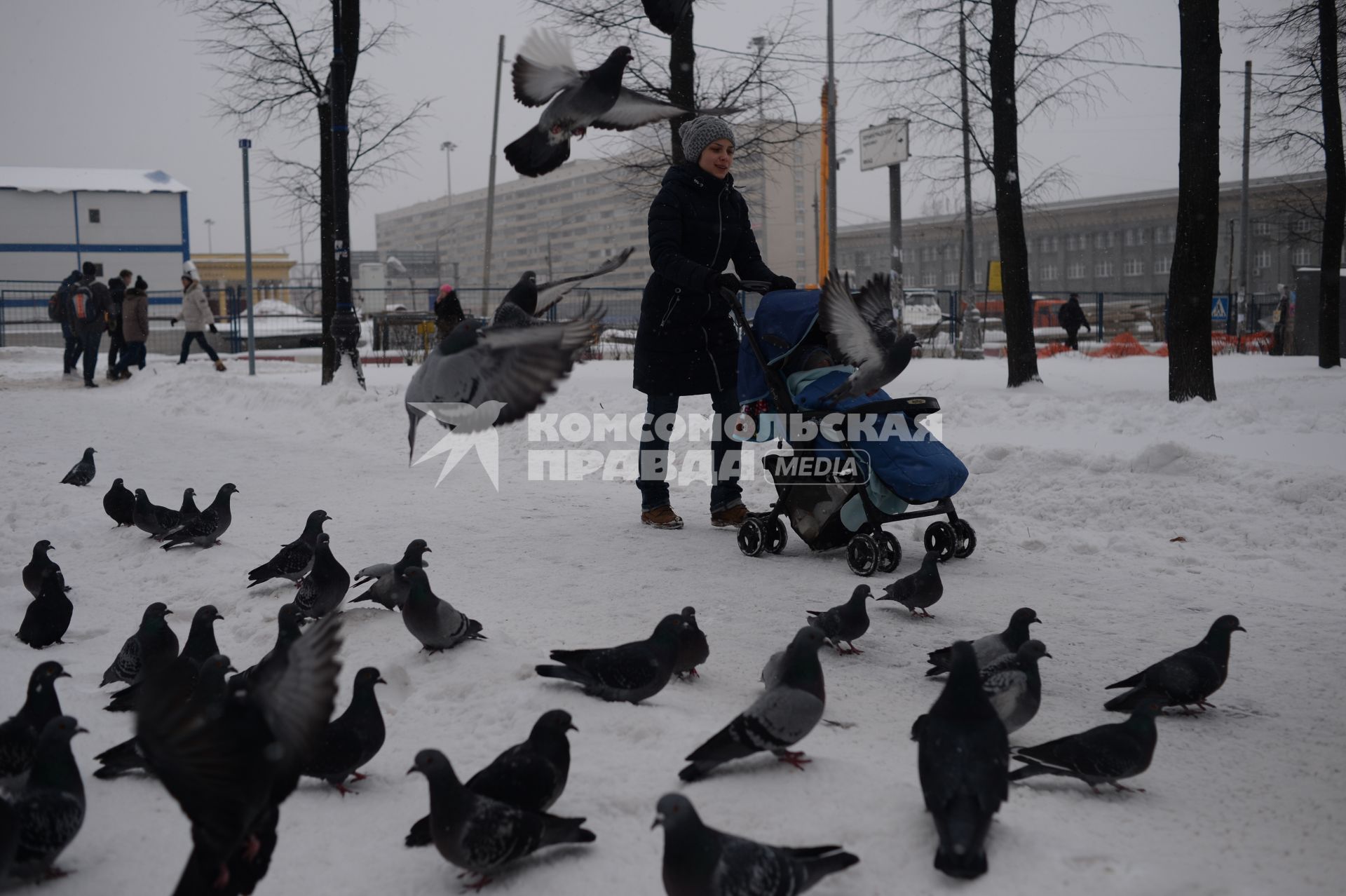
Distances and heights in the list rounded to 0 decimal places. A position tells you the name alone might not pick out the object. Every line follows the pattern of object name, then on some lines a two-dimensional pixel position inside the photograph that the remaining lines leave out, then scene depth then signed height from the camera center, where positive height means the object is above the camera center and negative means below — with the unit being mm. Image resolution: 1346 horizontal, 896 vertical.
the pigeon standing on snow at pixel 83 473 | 8391 -820
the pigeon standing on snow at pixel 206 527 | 6516 -978
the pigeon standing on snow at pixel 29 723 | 3211 -1103
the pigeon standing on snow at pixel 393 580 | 4898 -1006
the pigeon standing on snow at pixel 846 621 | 4410 -1084
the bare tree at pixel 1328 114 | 15430 +3771
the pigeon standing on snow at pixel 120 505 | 7121 -911
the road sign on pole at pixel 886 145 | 19000 +4055
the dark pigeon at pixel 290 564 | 5469 -1018
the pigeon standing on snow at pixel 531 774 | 2920 -1150
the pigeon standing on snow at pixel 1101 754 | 3049 -1151
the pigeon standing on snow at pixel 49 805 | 2773 -1182
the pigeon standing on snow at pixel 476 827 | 2715 -1203
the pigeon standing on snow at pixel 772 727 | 3162 -1105
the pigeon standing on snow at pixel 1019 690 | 3416 -1076
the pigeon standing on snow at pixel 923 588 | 4945 -1060
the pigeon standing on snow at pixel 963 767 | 2602 -1052
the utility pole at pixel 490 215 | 34781 +5386
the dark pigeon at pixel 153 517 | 6750 -951
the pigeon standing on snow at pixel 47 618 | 4824 -1145
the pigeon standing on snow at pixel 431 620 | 4199 -1018
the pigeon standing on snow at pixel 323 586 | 4898 -1028
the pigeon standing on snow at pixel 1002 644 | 4004 -1082
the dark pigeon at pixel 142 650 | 4207 -1128
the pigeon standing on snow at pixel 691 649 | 4066 -1110
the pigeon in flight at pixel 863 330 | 5633 +196
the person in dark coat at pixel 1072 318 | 25812 +1121
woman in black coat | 6367 +380
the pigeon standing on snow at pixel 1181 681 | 3682 -1126
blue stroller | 5711 -519
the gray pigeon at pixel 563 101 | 3279 +892
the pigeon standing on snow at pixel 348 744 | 3217 -1171
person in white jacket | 19469 +1049
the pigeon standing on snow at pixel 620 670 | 3762 -1094
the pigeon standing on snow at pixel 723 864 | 2459 -1184
